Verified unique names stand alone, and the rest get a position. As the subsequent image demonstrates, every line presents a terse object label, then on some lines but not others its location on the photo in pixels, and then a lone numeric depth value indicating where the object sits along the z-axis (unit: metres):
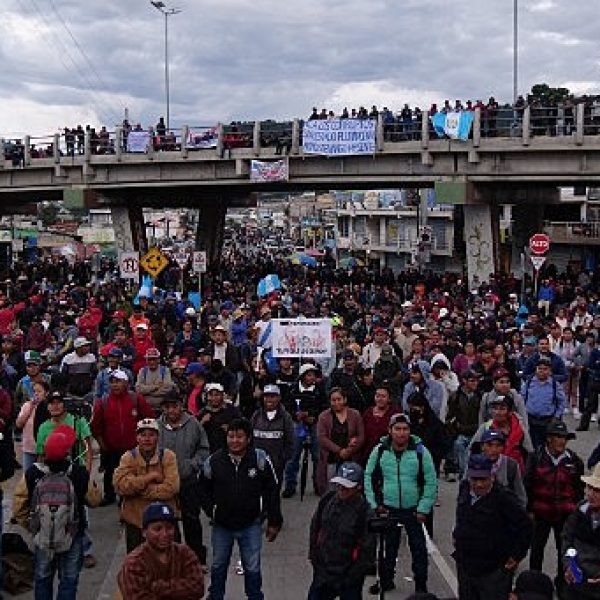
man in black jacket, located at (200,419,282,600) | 6.73
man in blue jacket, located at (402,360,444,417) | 10.34
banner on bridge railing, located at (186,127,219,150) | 33.41
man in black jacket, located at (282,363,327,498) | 10.41
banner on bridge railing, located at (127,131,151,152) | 34.47
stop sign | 22.72
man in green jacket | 7.13
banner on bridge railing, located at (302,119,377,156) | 30.41
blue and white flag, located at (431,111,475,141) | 28.64
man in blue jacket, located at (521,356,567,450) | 10.30
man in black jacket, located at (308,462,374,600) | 6.11
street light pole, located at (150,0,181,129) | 53.81
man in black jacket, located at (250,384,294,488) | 8.88
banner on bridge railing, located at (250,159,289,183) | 31.83
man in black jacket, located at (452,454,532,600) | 6.04
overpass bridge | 27.94
